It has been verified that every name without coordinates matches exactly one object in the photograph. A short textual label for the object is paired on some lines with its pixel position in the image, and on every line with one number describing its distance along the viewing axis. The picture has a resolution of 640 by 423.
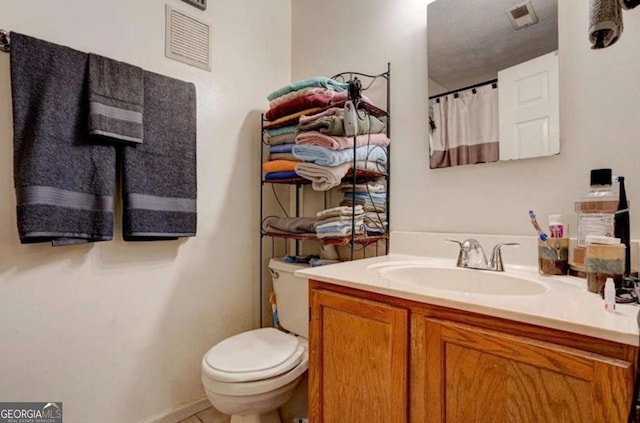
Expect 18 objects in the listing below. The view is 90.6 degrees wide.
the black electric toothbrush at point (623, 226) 0.82
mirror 1.04
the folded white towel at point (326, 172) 1.26
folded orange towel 1.46
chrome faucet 1.03
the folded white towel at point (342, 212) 1.27
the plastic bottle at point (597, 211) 0.85
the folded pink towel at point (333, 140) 1.23
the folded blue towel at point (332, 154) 1.24
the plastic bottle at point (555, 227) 0.93
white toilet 1.10
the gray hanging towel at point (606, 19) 0.66
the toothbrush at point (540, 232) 0.94
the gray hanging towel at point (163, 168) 1.26
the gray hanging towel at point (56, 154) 1.04
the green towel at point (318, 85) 1.36
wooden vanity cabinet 0.56
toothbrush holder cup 0.93
